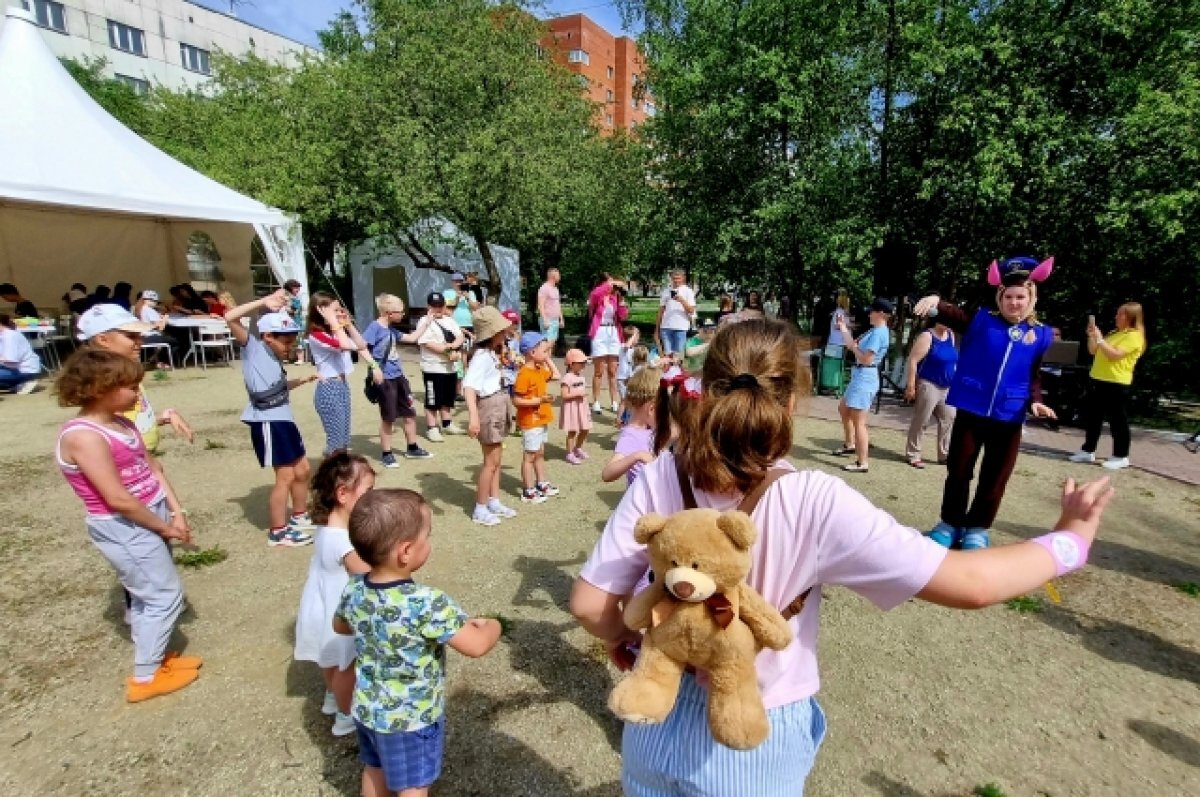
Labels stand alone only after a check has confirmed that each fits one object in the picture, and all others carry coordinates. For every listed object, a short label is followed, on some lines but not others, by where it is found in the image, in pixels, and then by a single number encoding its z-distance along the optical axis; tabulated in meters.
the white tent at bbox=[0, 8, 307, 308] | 10.37
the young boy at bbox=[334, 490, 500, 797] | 1.97
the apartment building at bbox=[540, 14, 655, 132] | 53.25
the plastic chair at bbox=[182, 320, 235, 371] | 12.94
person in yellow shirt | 6.37
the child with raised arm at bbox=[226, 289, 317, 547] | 4.35
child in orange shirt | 5.37
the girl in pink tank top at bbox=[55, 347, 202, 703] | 2.71
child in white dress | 2.58
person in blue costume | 4.18
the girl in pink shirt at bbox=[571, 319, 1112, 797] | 1.20
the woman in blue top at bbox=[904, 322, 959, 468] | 6.30
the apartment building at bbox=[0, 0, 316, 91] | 33.53
